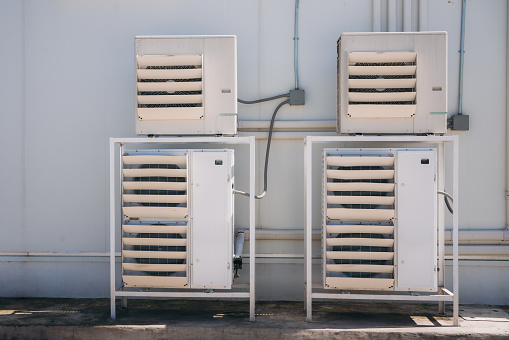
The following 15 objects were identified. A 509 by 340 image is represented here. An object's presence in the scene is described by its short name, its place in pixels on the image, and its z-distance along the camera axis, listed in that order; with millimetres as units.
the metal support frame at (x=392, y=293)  3307
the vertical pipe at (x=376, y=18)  3922
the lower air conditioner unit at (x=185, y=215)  3320
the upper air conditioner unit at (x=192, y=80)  3398
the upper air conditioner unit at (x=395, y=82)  3359
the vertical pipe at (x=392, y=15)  3926
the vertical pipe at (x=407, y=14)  3920
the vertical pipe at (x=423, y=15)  3912
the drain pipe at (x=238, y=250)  3424
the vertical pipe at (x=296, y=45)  3967
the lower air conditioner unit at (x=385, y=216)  3279
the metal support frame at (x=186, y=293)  3342
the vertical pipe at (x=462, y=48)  3922
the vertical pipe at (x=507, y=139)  3939
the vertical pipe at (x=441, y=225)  3576
